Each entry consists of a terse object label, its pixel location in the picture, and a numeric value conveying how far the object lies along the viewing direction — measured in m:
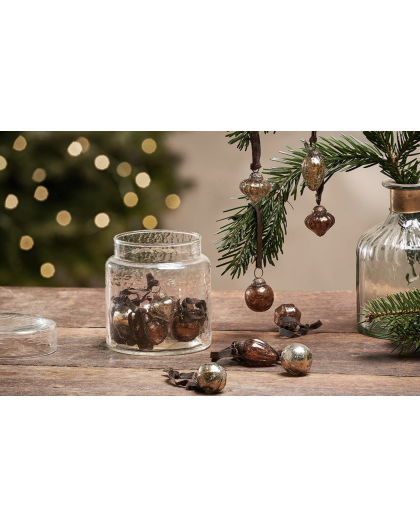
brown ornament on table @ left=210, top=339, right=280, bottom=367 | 1.40
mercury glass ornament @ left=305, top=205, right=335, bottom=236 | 1.47
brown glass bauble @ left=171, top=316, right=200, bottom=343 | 1.44
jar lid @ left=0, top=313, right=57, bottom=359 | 1.43
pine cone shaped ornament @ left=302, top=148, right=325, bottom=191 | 1.39
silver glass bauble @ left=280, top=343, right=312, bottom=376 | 1.36
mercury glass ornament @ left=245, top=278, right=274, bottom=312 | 1.49
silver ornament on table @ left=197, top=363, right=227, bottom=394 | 1.32
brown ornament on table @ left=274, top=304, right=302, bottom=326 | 1.53
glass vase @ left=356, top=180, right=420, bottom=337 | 1.49
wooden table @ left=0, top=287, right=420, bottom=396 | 1.33
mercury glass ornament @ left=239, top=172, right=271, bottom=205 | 1.45
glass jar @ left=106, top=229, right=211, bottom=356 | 1.44
